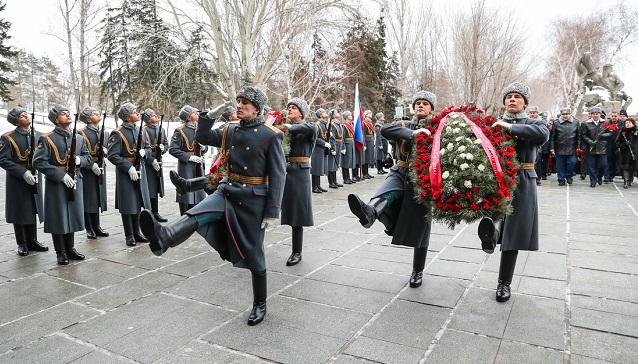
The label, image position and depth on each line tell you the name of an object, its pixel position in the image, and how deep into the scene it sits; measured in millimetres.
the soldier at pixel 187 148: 7789
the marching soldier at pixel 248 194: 3791
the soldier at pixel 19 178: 5922
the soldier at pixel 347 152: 13969
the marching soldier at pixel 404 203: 4441
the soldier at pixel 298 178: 5535
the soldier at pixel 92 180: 6855
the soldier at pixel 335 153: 13102
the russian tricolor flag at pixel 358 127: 13762
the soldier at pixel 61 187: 5469
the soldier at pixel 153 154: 7533
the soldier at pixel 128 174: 6648
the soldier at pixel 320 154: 12016
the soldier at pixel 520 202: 4246
